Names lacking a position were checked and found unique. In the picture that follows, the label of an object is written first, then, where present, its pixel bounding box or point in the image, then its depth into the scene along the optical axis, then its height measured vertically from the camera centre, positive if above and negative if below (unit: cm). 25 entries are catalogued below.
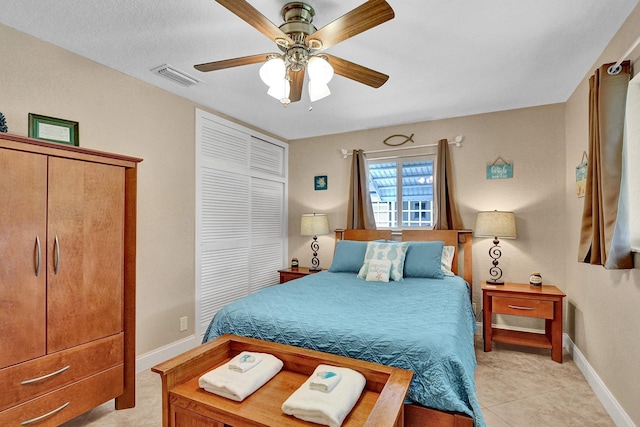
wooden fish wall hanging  384 +94
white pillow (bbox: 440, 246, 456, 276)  322 -45
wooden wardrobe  160 -37
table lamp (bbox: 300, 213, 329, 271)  393 -11
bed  139 -59
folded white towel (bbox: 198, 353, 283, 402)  137 -74
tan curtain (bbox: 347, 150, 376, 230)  397 +21
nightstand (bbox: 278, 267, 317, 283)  392 -71
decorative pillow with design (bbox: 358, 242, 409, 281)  295 -38
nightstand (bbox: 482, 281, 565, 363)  274 -84
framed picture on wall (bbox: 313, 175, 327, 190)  432 +47
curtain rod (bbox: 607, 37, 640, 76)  170 +88
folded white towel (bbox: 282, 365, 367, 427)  119 -73
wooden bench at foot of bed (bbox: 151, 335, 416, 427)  122 -79
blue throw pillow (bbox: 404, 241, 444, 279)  297 -43
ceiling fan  145 +89
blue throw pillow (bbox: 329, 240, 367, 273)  330 -43
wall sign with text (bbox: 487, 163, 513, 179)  335 +48
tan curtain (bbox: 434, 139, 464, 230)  353 +22
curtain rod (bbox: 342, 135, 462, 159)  356 +83
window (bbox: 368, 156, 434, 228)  380 +31
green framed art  203 +59
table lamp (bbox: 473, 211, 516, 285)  301 -9
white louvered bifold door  326 +3
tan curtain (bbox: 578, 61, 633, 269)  178 +26
